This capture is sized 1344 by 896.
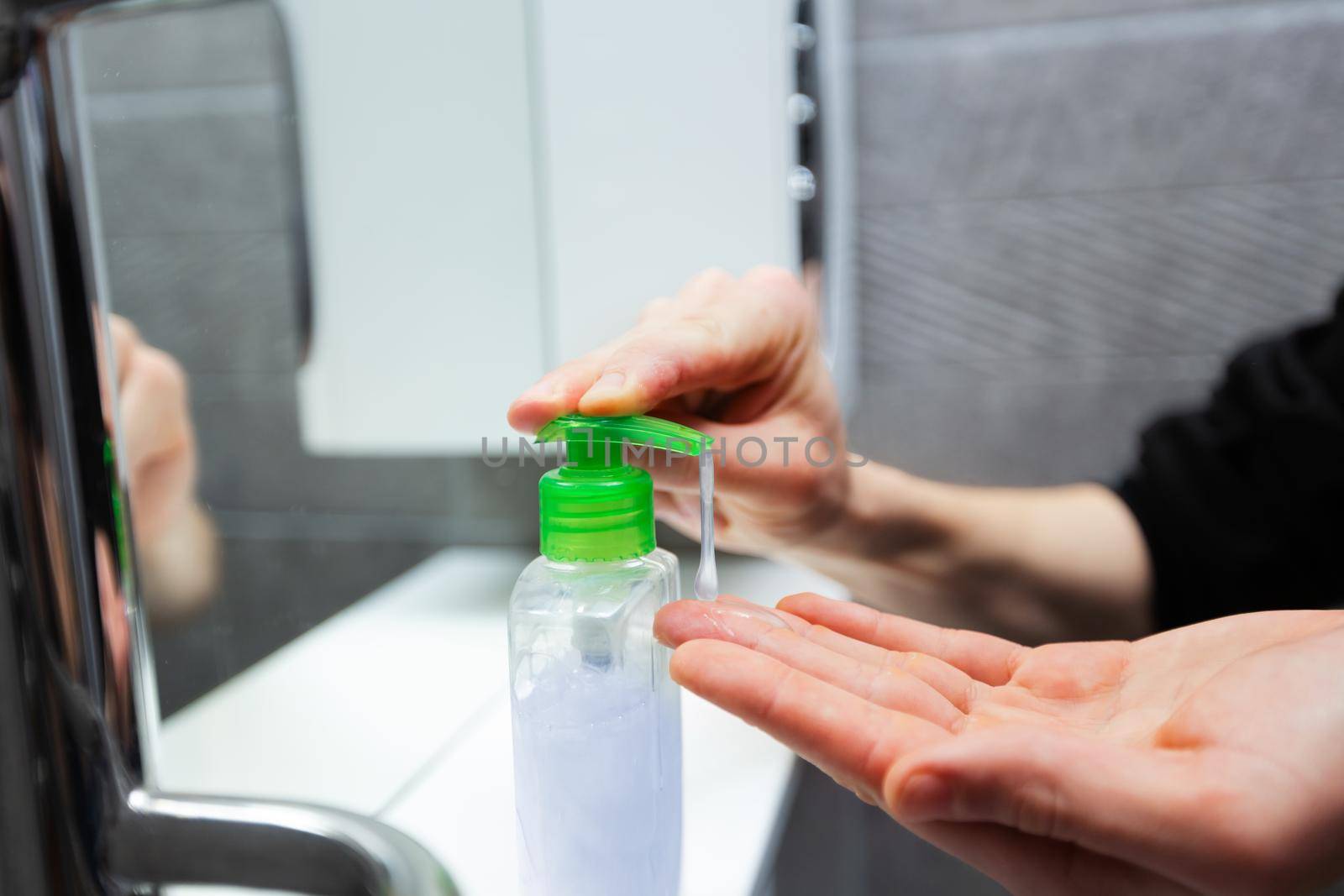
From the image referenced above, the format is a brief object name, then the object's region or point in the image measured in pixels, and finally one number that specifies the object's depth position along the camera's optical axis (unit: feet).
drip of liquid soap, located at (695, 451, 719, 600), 1.12
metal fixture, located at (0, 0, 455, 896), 0.68
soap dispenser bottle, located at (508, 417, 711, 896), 0.94
